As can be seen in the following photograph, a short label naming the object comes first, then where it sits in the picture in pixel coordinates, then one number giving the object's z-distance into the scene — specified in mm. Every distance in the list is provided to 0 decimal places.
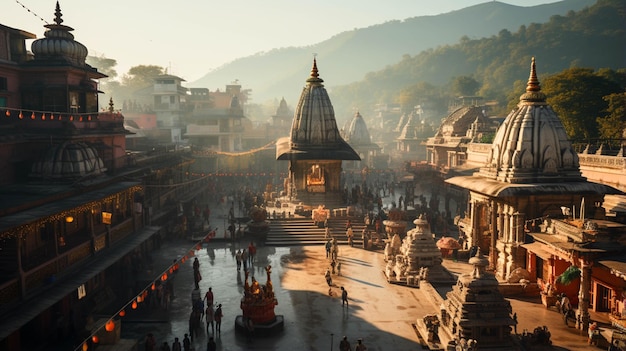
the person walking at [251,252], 29406
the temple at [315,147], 40062
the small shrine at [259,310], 19578
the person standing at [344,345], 17188
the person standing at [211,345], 17438
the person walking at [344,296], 21750
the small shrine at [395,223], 32938
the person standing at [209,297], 20722
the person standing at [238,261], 27456
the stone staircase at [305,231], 33719
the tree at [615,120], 42906
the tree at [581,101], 48531
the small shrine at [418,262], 25250
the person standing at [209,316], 19741
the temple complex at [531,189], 24406
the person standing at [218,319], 19828
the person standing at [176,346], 17280
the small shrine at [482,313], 16672
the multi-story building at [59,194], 17016
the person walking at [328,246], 29392
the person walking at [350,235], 33156
